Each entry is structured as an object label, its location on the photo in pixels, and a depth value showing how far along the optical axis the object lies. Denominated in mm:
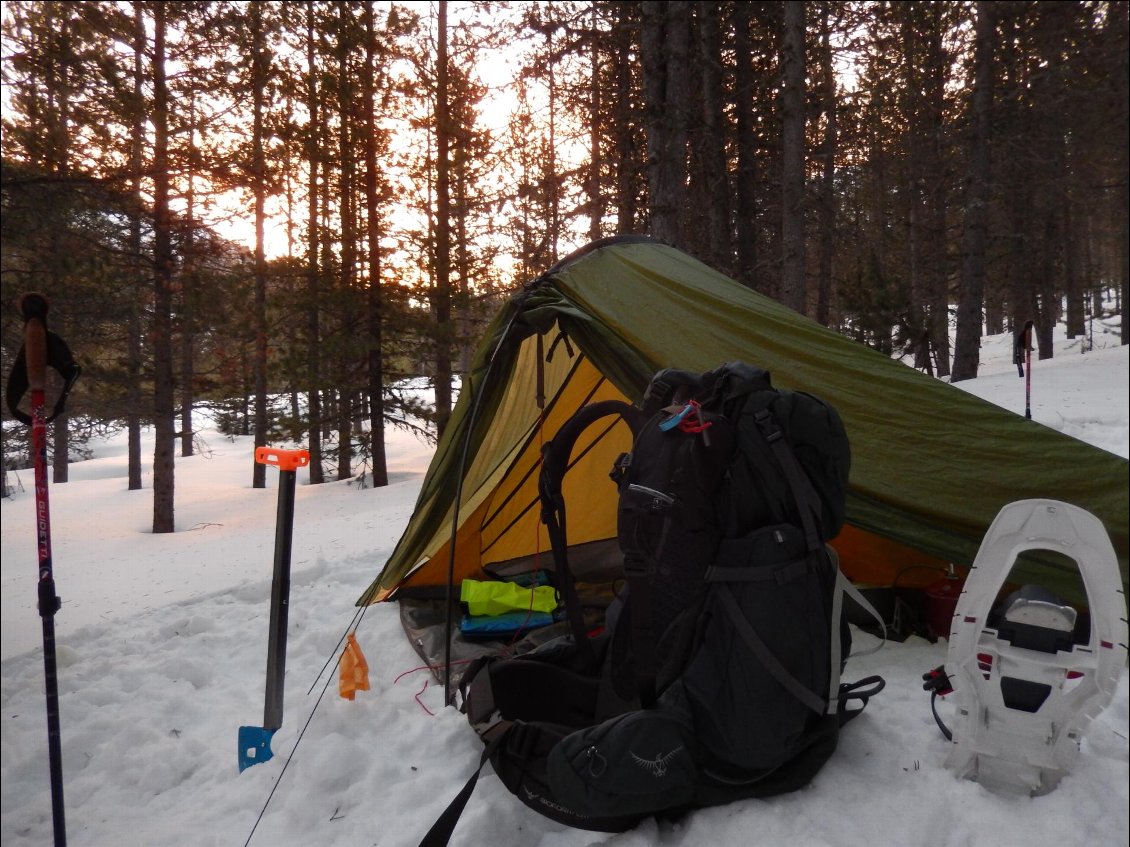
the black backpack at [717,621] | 1970
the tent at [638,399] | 2631
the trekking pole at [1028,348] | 4695
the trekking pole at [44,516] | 1446
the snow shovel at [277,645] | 2477
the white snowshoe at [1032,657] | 1730
